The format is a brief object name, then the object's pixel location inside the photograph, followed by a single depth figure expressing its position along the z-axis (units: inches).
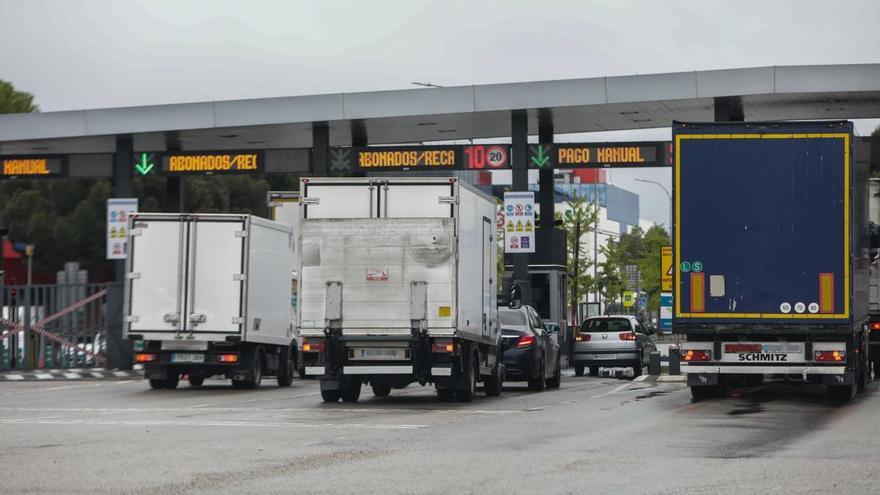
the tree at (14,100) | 3253.0
